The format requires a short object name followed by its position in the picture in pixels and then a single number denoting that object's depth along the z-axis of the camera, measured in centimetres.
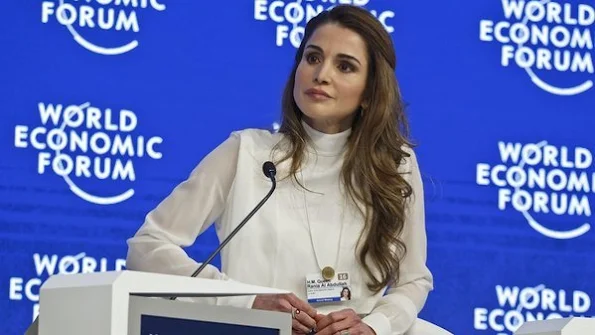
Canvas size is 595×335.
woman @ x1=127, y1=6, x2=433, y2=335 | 675
